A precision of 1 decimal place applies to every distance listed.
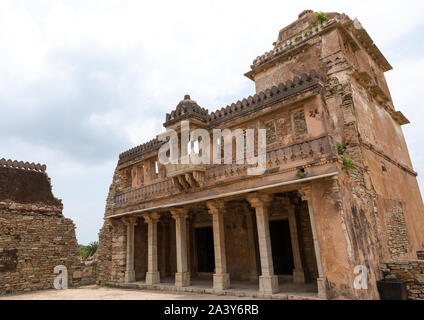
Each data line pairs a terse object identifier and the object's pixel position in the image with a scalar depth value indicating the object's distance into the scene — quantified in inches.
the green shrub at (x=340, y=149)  346.5
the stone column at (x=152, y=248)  481.3
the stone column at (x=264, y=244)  329.4
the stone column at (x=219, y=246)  379.4
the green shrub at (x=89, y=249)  1336.4
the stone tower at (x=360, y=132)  320.5
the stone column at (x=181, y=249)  429.7
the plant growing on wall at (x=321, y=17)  493.4
